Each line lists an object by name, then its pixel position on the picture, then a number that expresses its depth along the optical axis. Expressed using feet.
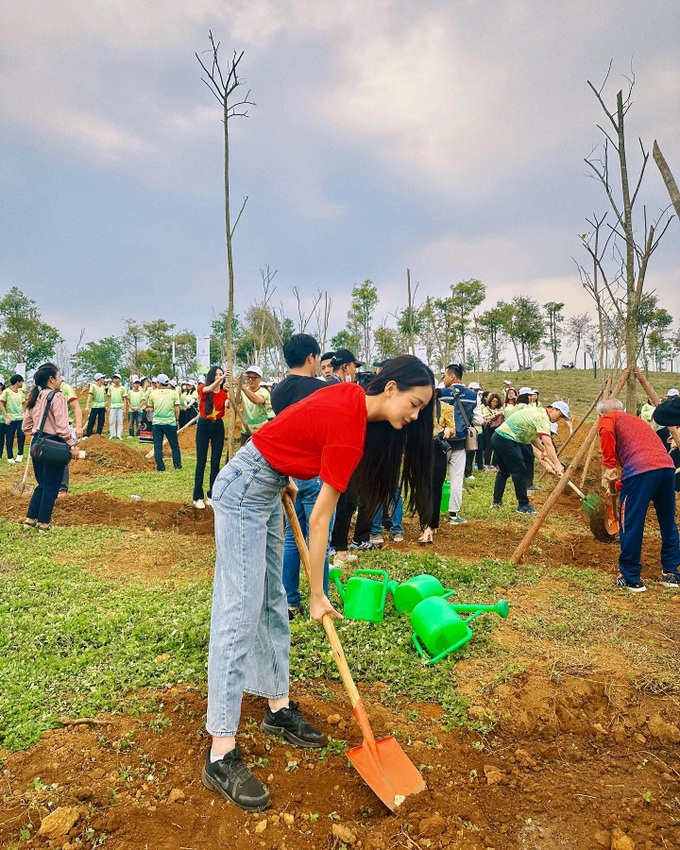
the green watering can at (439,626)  11.09
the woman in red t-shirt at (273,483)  6.99
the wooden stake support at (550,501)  17.47
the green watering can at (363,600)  12.77
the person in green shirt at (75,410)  23.31
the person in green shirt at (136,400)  61.41
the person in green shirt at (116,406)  56.49
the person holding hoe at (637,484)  15.97
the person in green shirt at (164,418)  35.88
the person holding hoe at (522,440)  25.46
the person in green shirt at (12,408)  42.16
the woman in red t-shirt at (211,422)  25.30
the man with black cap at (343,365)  17.35
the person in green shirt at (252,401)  24.02
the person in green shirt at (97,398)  52.54
